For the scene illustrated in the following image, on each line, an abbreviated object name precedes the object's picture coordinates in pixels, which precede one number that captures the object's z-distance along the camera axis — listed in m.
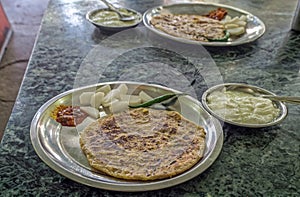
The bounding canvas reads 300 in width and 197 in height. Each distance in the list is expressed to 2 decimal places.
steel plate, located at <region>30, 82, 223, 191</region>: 0.66
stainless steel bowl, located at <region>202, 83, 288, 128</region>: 0.83
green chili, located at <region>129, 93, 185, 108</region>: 0.90
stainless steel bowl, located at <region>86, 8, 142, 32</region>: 1.29
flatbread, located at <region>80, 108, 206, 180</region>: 0.70
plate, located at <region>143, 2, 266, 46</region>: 1.27
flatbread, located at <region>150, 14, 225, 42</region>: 1.30
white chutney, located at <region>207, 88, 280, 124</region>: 0.85
